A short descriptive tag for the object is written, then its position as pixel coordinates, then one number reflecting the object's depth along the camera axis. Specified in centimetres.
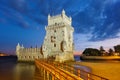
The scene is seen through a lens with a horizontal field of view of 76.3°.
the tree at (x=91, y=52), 5905
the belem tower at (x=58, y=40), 2708
